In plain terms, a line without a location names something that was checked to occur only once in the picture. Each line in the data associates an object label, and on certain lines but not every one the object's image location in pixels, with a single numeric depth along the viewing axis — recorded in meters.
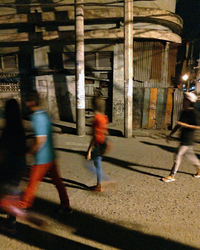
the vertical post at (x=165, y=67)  10.09
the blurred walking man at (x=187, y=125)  3.90
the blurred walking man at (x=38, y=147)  2.67
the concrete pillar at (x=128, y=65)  6.97
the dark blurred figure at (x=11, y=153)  2.69
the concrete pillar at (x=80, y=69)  7.23
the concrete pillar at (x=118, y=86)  9.55
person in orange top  3.41
